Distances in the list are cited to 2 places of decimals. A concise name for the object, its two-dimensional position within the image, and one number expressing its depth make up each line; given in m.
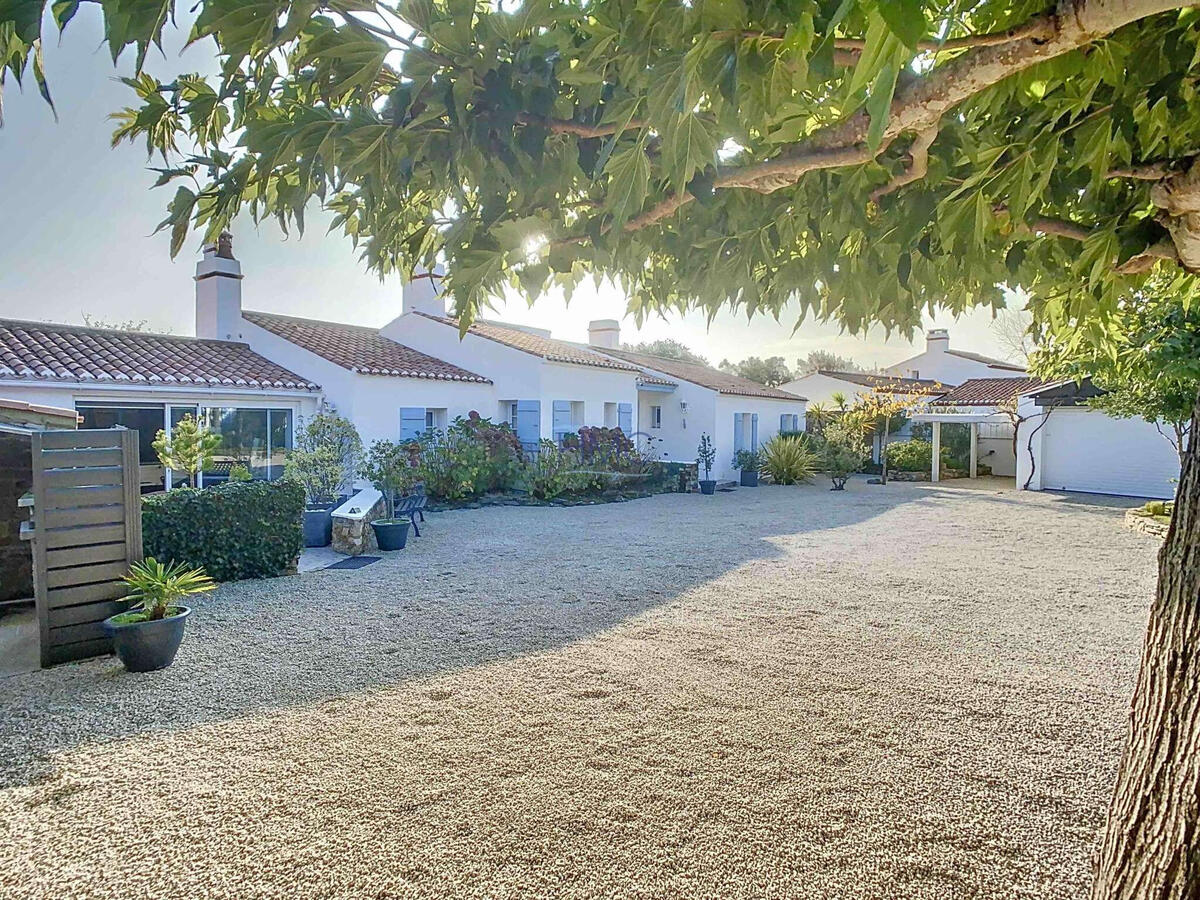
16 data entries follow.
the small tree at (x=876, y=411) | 24.33
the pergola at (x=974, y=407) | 24.05
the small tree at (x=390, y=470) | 14.79
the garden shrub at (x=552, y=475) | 17.59
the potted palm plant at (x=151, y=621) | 5.71
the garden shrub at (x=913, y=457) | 26.67
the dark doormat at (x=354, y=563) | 10.18
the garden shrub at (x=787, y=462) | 24.06
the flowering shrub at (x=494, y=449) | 17.31
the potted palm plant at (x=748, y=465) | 23.84
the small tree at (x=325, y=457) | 12.95
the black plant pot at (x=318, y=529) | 11.87
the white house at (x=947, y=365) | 34.72
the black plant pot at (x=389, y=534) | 11.30
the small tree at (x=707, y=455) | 22.89
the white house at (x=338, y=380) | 12.88
